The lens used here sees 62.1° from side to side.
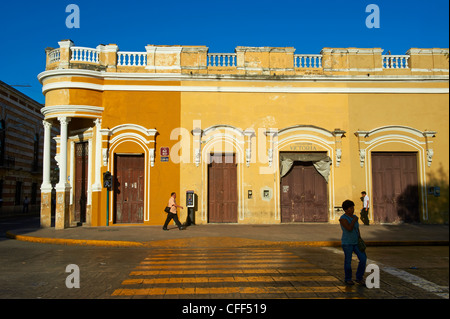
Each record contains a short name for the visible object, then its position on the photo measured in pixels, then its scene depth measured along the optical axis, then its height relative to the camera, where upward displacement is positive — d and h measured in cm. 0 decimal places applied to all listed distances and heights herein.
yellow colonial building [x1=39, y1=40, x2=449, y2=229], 1697 +250
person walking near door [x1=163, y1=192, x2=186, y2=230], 1488 -90
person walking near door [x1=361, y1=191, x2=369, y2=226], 1625 -98
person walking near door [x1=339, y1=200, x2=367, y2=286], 667 -101
